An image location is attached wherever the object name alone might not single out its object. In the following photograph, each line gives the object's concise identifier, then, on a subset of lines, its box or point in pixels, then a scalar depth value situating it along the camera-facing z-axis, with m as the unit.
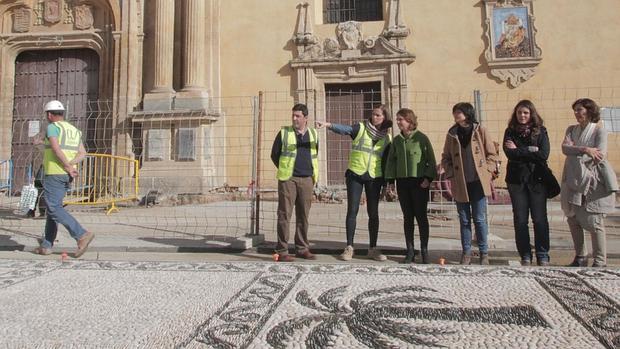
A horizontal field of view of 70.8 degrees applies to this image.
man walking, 4.54
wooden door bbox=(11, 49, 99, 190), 12.65
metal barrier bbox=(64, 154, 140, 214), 8.84
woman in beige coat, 4.14
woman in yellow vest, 4.51
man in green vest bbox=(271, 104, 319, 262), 4.57
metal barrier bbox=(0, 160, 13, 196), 9.80
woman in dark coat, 4.04
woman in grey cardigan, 3.84
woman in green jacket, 4.33
